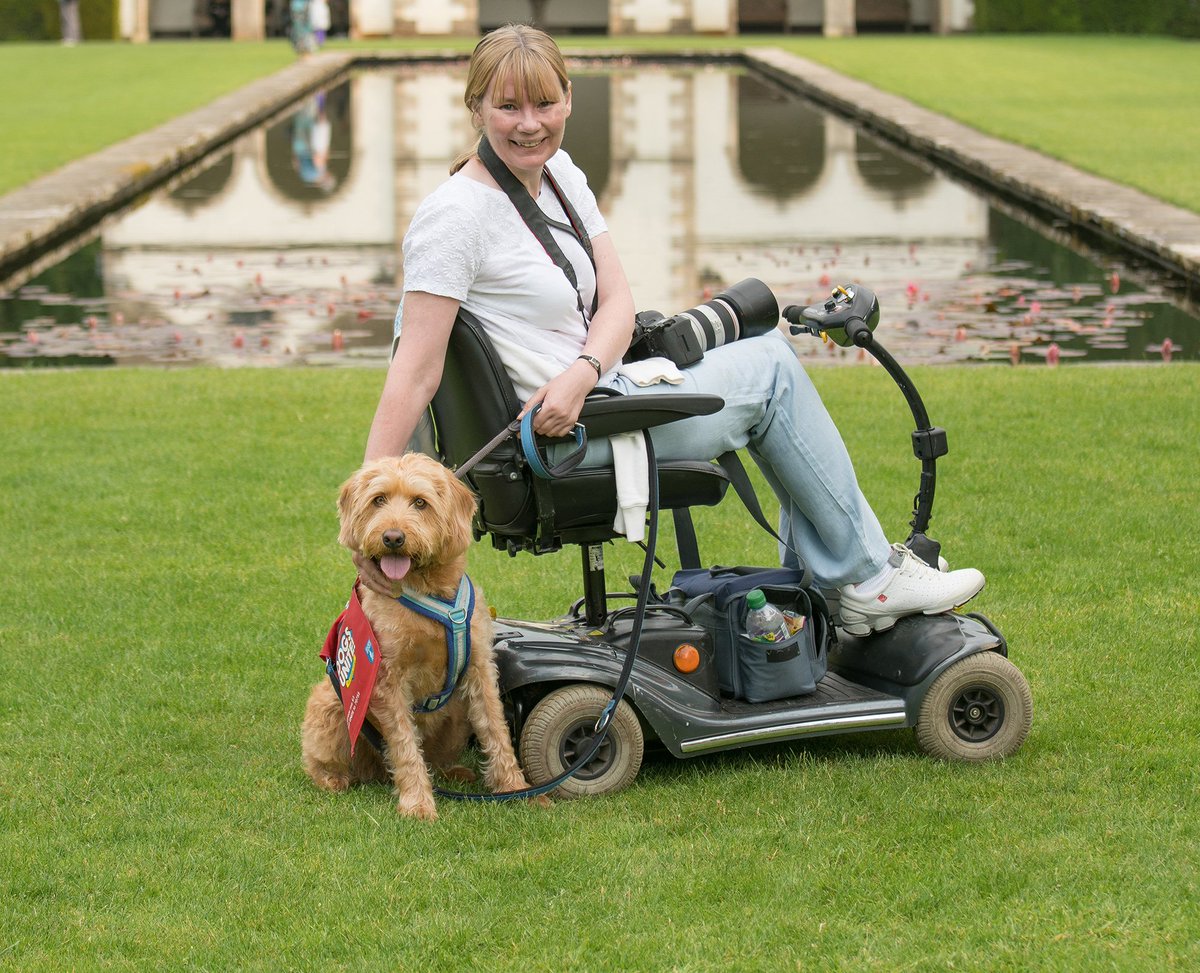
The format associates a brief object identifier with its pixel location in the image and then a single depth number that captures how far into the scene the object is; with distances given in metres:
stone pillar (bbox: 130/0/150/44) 42.97
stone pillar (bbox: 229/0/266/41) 42.94
